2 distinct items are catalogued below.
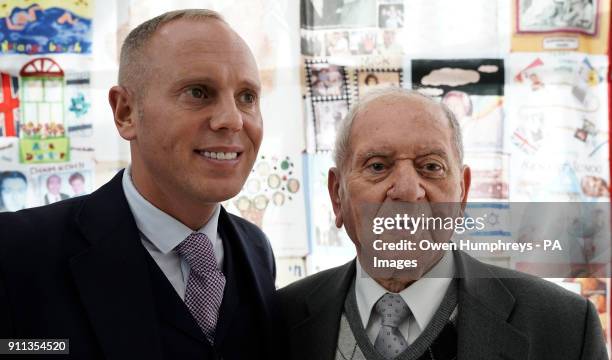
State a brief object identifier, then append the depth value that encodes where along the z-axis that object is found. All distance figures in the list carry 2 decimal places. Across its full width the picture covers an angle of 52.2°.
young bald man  1.36
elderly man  1.37
